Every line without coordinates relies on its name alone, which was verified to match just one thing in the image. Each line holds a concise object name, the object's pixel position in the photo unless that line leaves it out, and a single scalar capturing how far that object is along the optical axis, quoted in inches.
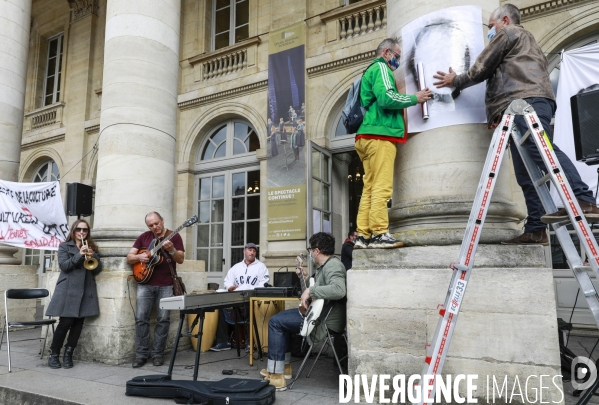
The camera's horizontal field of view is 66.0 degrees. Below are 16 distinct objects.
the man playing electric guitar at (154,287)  209.6
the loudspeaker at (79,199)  295.4
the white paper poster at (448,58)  144.1
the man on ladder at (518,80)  129.4
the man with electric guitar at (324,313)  159.2
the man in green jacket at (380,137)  145.6
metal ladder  102.2
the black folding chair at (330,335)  164.2
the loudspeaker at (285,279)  252.1
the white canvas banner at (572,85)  213.6
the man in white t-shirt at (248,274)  274.5
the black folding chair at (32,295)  211.3
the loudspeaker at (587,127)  116.6
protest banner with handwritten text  287.9
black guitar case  137.7
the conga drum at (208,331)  245.8
